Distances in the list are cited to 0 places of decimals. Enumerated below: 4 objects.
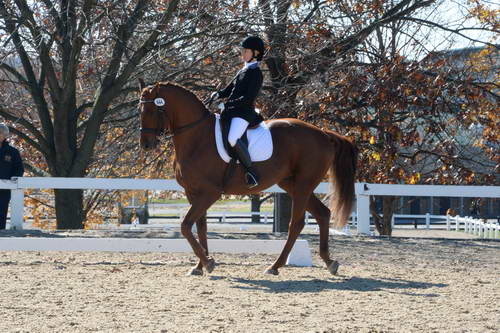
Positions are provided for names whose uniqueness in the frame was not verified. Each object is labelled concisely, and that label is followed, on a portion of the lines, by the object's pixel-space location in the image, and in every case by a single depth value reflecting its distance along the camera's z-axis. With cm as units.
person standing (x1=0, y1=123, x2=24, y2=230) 2431
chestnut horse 1637
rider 1612
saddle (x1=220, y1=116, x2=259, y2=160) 1641
